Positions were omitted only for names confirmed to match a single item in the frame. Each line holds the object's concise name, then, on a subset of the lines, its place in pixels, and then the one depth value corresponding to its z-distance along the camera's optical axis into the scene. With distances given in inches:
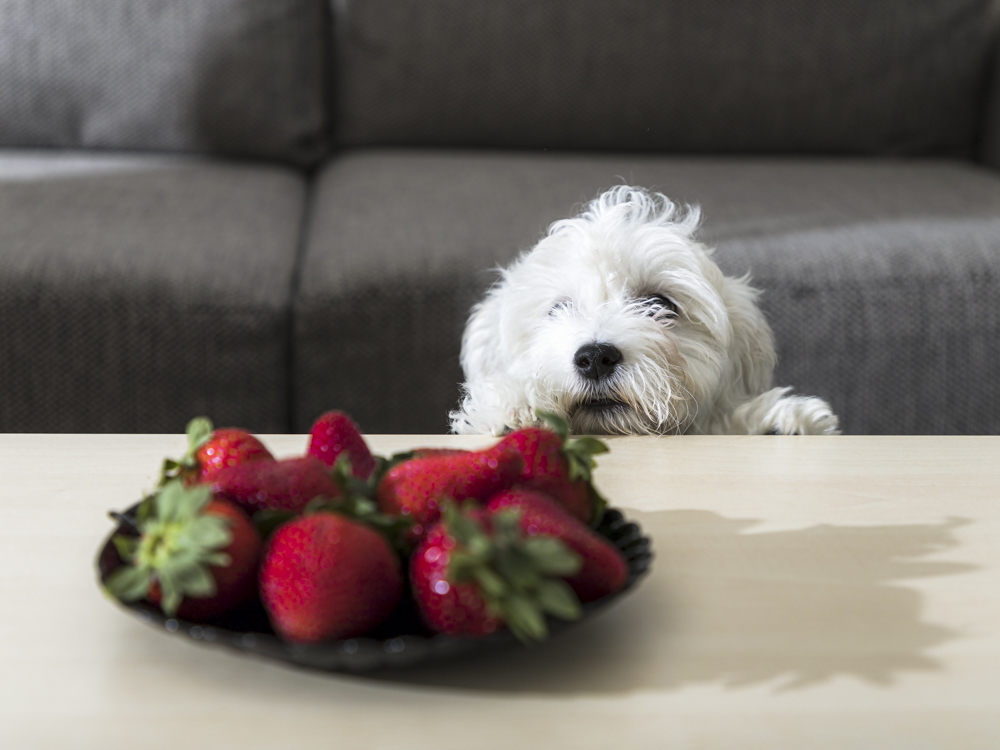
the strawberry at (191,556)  18.6
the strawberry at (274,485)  21.7
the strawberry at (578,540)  20.3
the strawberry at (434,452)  24.3
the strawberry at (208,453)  23.7
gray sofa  55.3
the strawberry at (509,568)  17.1
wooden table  19.6
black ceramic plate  19.1
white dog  41.9
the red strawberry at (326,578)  18.8
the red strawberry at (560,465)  23.4
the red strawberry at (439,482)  21.8
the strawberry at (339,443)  26.0
